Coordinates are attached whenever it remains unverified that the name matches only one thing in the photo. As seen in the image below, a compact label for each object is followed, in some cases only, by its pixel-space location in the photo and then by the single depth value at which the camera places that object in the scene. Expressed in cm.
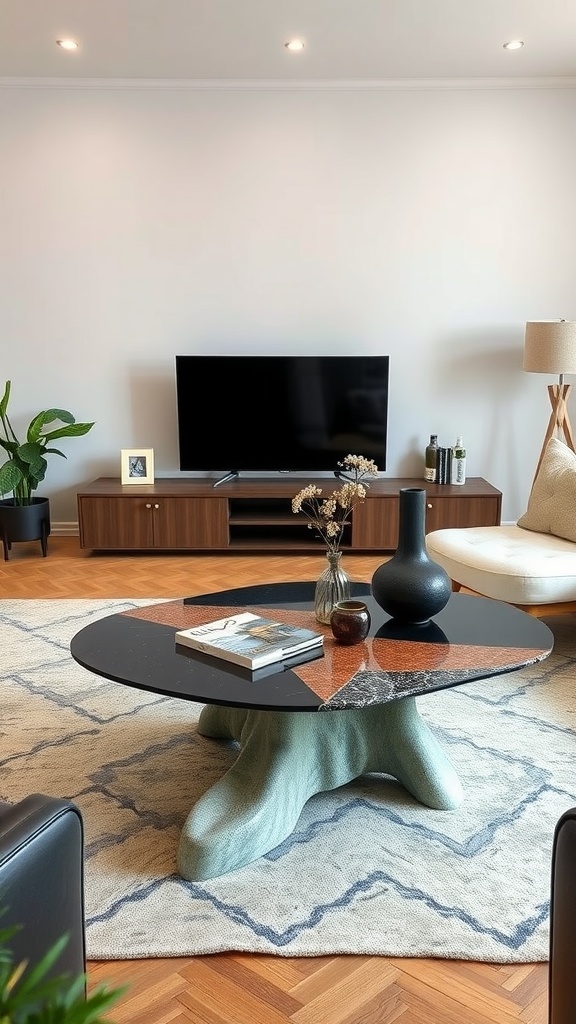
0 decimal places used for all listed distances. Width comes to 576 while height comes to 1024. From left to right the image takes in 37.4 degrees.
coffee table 197
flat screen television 511
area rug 177
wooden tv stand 496
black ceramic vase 240
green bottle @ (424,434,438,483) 525
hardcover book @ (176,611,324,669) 214
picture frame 528
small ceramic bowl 228
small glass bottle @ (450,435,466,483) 519
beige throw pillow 371
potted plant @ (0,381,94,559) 489
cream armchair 321
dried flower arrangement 239
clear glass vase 245
